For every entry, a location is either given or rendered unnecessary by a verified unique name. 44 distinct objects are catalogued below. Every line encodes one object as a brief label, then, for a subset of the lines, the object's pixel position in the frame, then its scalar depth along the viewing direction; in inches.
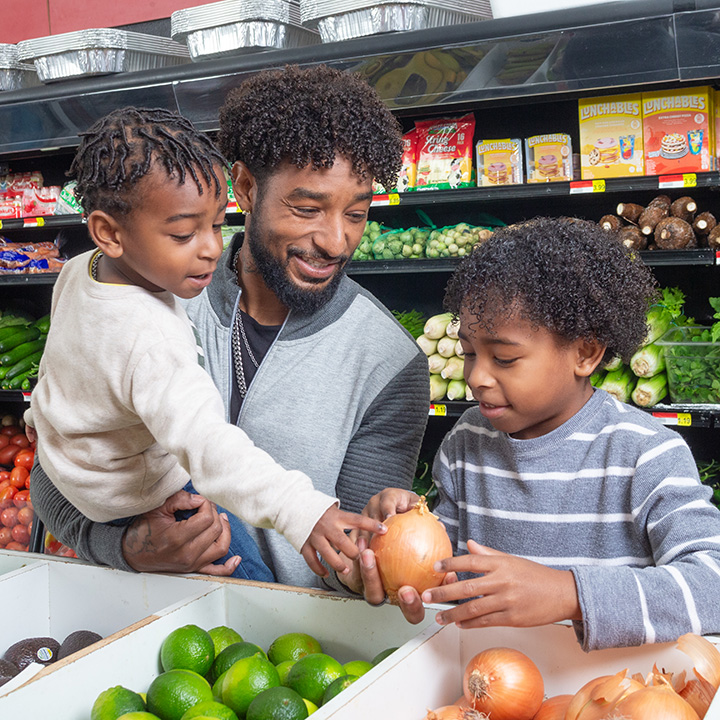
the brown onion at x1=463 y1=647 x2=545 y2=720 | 36.7
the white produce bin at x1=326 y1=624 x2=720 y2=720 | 37.7
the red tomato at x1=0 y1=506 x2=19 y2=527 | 147.9
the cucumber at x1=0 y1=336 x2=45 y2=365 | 156.1
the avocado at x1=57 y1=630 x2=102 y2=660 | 48.5
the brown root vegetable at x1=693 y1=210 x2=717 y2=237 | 107.8
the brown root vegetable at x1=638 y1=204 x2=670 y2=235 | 112.7
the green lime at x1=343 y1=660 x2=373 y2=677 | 41.5
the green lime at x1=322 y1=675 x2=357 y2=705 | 37.9
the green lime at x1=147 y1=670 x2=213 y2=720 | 39.4
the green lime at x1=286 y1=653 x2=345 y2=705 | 39.7
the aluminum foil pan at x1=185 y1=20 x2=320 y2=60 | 118.3
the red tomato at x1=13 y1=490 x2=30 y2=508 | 146.6
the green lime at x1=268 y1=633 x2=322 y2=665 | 44.7
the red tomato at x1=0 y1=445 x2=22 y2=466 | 163.0
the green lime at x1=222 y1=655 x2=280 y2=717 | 39.3
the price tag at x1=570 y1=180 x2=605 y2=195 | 110.5
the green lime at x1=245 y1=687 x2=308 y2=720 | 36.6
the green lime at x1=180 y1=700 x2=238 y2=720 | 37.0
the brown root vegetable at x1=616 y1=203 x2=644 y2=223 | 116.3
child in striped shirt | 48.3
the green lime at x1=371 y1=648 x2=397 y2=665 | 42.3
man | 56.7
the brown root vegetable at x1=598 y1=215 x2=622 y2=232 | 113.4
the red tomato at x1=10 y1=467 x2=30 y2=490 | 153.8
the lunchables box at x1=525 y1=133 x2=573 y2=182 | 115.6
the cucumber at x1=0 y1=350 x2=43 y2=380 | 155.4
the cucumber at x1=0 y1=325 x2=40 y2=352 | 157.6
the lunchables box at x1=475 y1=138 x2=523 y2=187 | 119.6
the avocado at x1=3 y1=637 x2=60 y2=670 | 49.3
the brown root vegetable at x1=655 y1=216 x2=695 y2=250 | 109.0
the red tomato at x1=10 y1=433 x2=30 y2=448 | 165.0
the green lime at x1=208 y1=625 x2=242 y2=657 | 46.3
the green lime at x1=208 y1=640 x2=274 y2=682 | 43.5
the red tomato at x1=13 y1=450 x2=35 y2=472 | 156.9
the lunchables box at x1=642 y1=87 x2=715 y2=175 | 106.4
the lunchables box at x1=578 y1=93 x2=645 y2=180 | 110.2
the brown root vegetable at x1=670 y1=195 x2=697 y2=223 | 111.3
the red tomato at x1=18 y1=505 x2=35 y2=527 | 141.9
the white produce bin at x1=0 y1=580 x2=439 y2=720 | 38.5
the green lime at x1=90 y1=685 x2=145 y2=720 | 38.6
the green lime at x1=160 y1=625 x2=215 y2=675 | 43.2
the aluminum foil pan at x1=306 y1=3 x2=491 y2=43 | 108.5
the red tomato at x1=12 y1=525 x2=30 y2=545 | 144.3
